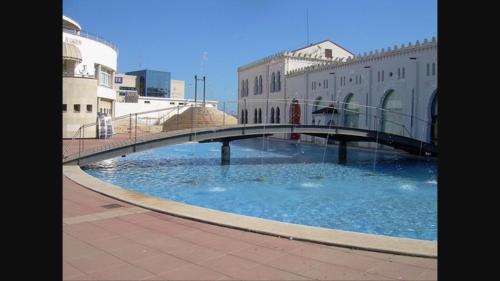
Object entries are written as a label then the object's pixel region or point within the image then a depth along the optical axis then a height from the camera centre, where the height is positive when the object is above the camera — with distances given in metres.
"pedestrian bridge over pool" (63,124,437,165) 16.62 -0.62
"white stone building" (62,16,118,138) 28.50 +3.71
